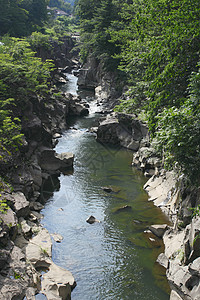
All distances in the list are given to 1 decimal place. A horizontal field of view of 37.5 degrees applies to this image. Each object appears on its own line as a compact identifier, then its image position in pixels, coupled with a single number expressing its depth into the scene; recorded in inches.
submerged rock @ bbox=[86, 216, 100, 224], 583.8
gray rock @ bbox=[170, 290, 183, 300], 383.0
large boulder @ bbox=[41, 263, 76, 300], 385.3
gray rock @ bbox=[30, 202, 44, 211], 620.6
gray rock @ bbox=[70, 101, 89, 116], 1417.7
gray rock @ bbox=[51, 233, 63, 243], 520.0
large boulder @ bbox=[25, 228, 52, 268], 442.0
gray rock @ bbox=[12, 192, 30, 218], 528.1
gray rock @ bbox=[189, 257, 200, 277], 363.9
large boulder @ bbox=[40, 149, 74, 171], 830.5
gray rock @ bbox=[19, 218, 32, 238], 498.9
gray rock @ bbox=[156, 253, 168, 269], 459.4
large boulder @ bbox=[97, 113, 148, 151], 1058.0
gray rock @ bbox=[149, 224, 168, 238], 538.5
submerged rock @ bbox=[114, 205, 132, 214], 627.1
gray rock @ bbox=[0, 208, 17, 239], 405.4
